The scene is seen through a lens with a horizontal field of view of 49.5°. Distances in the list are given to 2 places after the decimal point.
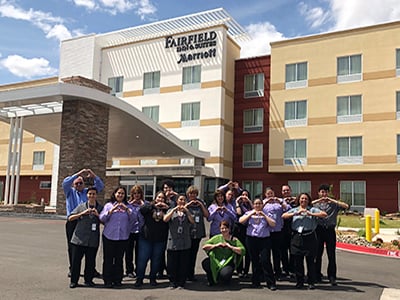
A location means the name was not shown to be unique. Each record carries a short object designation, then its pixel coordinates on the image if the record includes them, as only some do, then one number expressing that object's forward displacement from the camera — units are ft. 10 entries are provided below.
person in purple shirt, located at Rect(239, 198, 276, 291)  24.18
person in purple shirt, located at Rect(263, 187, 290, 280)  26.35
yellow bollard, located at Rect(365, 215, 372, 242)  49.16
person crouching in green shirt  24.22
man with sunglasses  25.55
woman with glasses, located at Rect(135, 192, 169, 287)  24.12
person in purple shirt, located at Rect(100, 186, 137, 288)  23.34
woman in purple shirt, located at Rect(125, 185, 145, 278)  24.71
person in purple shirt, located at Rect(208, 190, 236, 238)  26.22
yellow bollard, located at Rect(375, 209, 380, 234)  60.15
